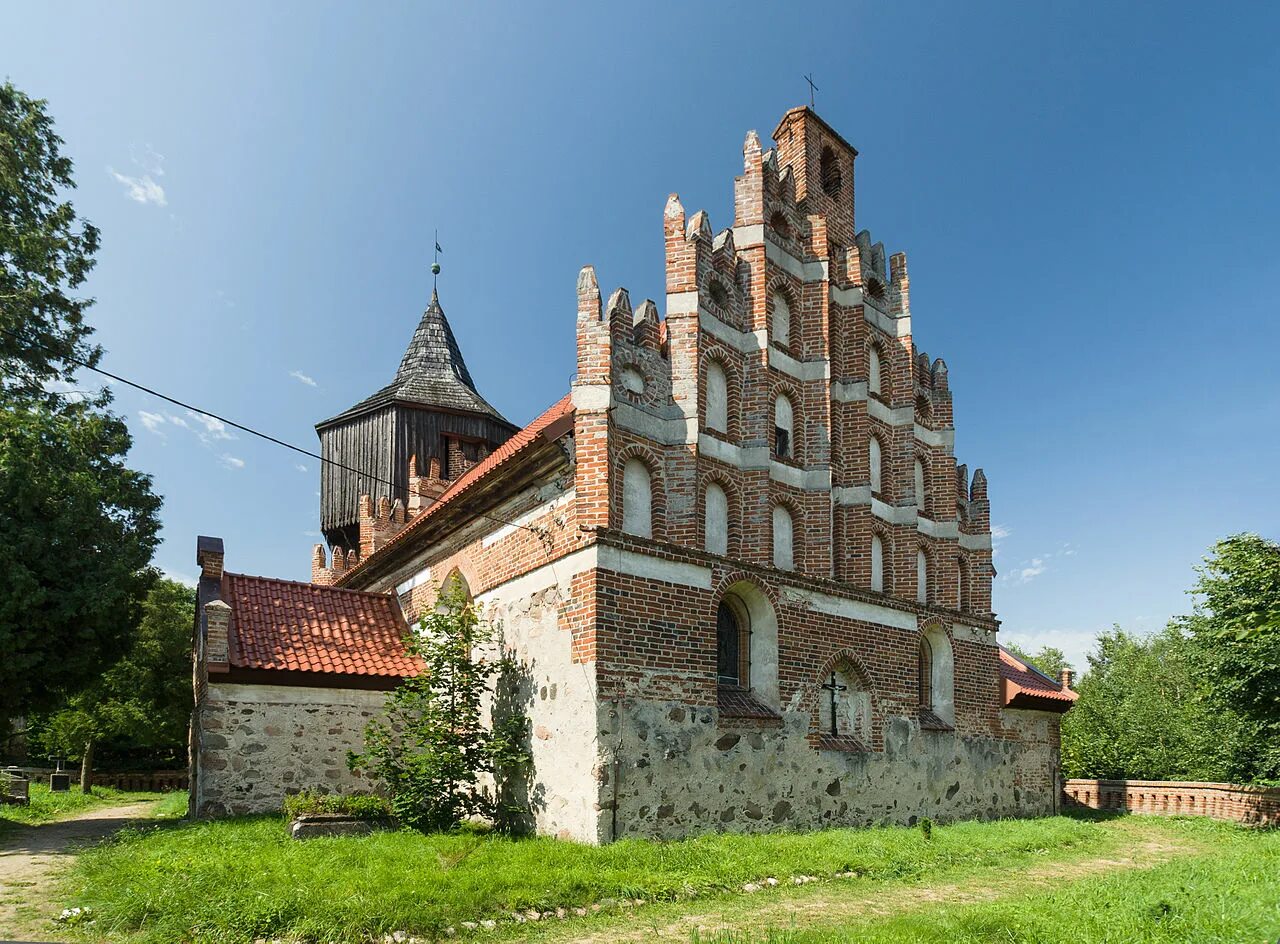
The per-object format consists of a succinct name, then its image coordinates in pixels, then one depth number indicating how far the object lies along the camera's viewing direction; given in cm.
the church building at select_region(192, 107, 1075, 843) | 1065
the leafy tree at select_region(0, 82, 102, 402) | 1673
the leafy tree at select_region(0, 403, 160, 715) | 1387
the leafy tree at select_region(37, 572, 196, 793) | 2458
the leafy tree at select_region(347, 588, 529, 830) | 1112
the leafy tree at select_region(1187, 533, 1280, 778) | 1545
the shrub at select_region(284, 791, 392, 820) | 1085
